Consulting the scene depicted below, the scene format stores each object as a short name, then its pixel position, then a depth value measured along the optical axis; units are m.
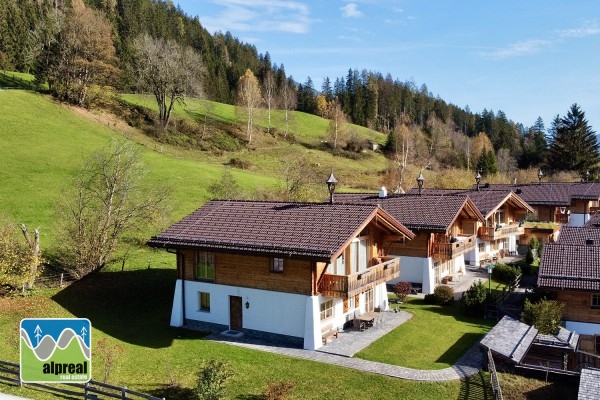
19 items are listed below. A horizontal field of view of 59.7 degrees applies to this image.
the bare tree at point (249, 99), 89.33
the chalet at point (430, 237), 32.41
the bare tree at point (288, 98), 103.89
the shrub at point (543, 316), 23.09
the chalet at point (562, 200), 53.19
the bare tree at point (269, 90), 100.87
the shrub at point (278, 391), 17.17
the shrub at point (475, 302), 27.89
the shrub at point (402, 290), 29.89
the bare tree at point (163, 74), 75.00
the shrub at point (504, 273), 36.00
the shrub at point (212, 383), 16.50
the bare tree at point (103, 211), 29.77
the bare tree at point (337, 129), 96.25
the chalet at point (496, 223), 41.03
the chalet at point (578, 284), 24.42
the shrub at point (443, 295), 29.69
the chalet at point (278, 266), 22.23
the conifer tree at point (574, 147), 87.69
